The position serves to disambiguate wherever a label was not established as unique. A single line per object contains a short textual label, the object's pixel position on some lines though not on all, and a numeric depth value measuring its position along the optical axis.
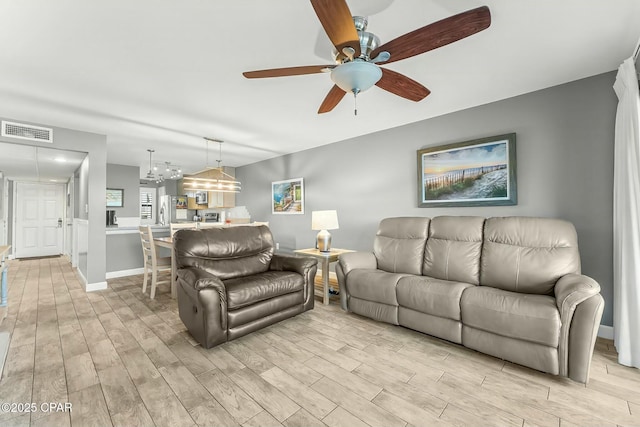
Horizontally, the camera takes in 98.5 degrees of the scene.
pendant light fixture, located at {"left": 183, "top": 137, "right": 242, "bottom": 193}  4.96
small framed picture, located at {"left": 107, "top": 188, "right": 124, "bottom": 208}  6.37
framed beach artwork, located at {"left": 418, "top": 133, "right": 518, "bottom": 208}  3.04
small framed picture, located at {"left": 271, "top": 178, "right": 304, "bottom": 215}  5.45
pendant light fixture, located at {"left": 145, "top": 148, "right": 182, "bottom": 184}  6.26
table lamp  3.87
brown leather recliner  2.29
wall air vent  3.43
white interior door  6.68
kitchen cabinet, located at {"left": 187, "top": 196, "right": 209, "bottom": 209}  7.86
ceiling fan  1.32
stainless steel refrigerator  8.60
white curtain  2.02
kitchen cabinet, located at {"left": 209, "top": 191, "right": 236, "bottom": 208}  7.20
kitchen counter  4.68
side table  3.46
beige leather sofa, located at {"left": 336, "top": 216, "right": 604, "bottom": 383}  1.85
